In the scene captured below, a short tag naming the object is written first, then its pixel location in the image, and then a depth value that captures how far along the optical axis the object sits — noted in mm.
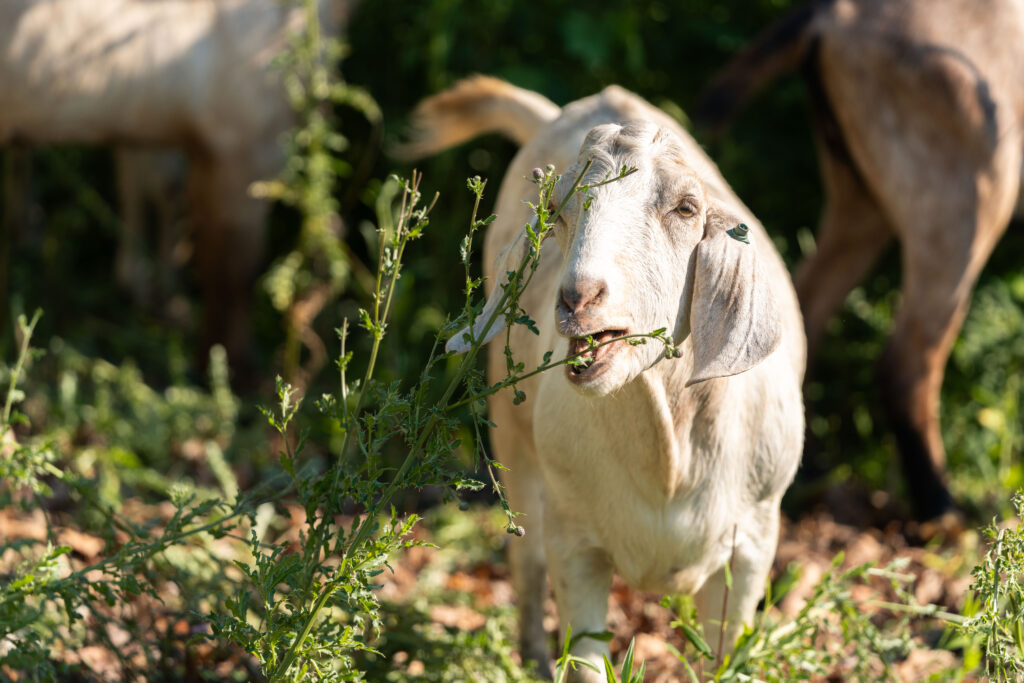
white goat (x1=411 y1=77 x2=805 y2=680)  4641
